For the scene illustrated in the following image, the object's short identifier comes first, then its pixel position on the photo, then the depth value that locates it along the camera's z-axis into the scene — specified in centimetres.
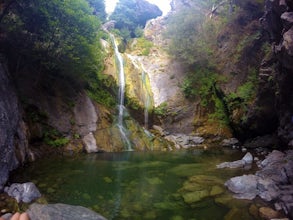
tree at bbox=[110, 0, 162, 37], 4103
